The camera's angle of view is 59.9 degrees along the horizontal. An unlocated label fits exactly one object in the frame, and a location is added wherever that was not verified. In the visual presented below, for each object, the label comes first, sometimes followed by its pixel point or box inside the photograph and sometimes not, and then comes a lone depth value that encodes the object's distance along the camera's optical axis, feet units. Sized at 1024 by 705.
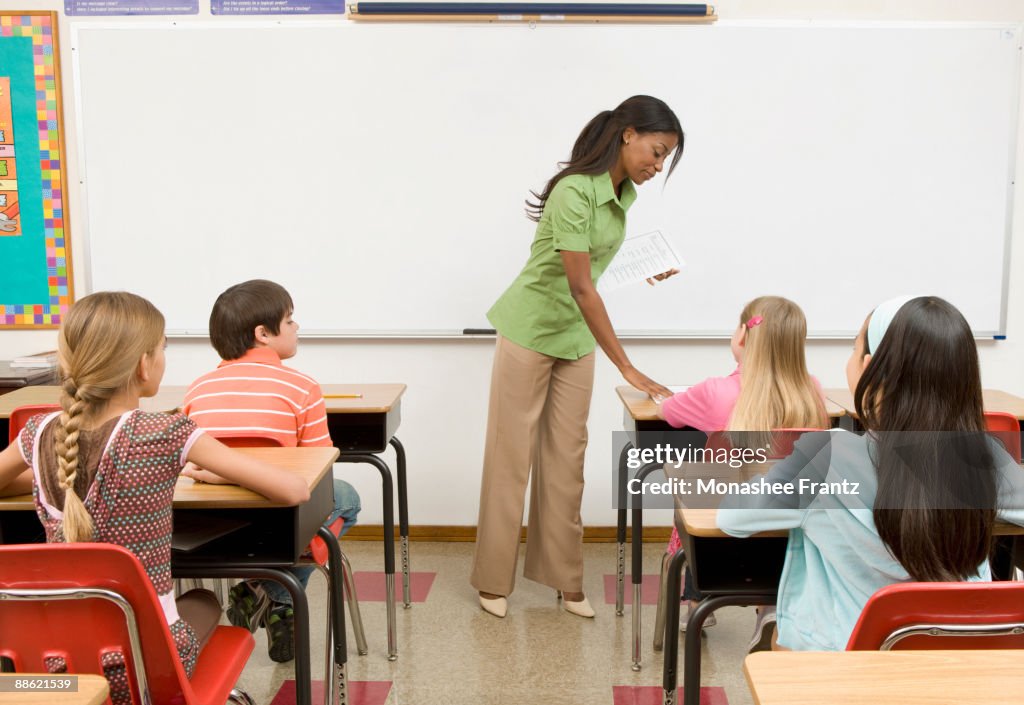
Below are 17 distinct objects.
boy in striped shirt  6.59
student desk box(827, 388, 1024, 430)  8.21
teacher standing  8.63
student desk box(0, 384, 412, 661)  8.42
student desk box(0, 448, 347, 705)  5.31
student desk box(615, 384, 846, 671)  8.03
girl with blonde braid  4.65
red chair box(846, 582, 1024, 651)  3.76
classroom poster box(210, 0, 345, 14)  11.21
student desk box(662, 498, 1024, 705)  5.13
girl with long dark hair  4.34
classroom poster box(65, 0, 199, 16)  11.25
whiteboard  11.14
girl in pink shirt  6.72
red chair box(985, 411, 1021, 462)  7.10
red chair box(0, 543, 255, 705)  4.10
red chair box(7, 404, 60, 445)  7.45
